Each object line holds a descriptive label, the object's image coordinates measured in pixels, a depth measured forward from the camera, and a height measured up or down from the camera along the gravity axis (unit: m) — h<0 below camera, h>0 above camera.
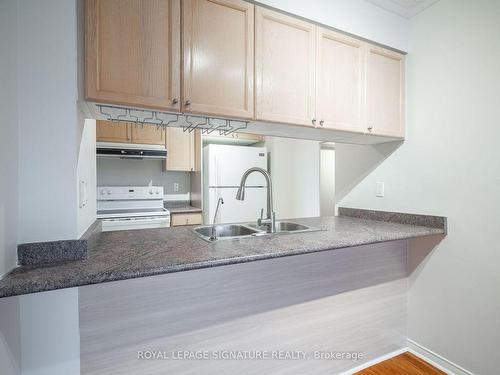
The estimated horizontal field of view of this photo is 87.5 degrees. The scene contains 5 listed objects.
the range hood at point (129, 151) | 2.94 +0.37
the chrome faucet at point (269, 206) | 1.65 -0.15
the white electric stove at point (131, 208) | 2.88 -0.30
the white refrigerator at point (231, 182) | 3.18 +0.01
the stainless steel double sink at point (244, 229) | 1.67 -0.31
